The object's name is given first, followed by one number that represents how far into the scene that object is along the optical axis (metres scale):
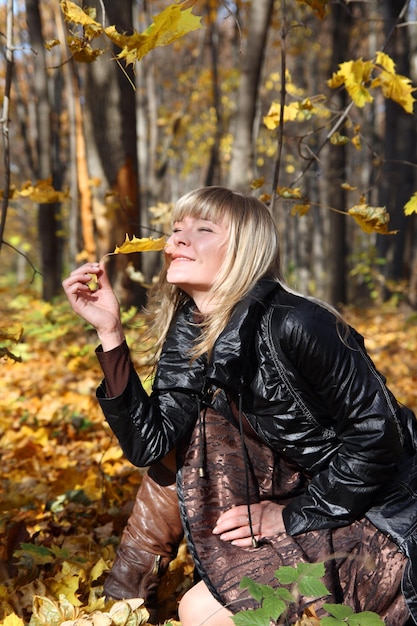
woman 1.70
